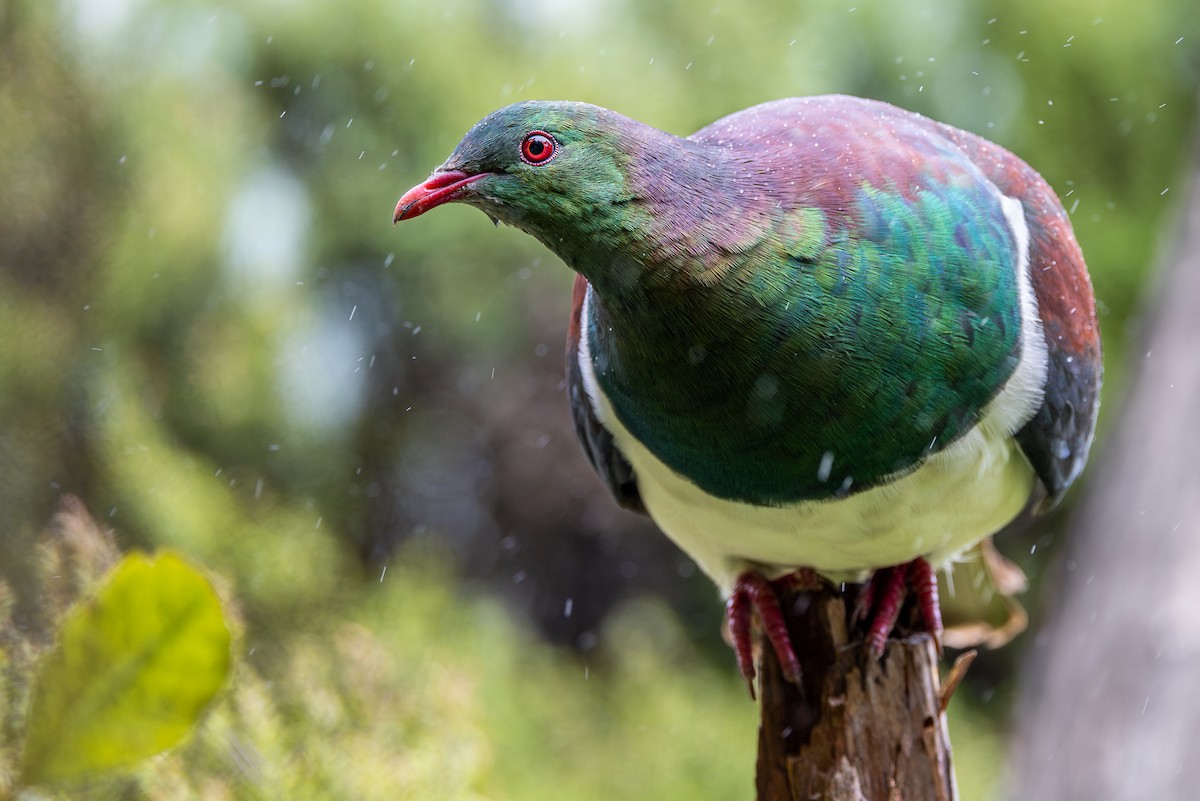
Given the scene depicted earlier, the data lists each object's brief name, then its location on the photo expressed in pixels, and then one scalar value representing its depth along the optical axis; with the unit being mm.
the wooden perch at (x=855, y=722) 4179
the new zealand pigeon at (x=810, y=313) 4065
